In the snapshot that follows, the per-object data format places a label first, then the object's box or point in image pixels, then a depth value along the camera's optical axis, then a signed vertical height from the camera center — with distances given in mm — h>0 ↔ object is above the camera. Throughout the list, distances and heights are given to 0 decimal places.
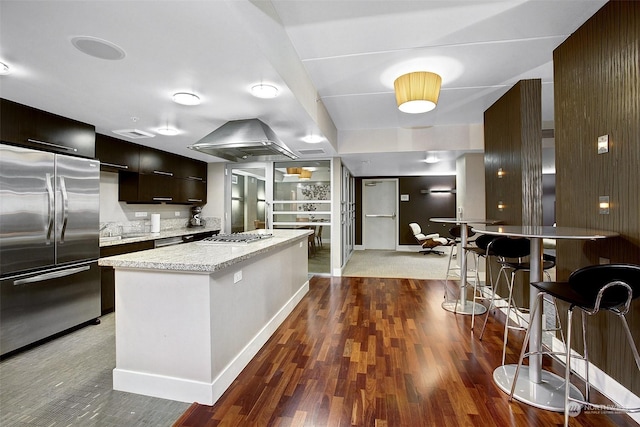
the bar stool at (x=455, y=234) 4025 -292
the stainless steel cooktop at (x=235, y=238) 2863 -239
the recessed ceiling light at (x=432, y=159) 5341 +1086
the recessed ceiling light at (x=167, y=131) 3479 +1045
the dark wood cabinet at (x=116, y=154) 3594 +817
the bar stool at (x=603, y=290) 1398 -395
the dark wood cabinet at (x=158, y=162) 4262 +846
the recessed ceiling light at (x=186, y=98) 2488 +1036
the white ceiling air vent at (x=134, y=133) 3516 +1034
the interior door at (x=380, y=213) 8898 +42
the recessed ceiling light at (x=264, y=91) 2330 +1031
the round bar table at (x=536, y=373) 1782 -1151
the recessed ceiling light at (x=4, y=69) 1948 +1021
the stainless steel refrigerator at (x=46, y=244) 2439 -266
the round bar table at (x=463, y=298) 3425 -1035
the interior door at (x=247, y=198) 5699 +350
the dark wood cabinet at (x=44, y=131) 2512 +832
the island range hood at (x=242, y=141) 2877 +747
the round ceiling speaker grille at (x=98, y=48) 1696 +1039
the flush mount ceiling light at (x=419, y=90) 2799 +1228
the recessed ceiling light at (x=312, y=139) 3846 +1049
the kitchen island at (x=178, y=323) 1846 -726
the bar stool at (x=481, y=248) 3095 -400
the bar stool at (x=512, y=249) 2496 -319
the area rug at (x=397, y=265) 5508 -1132
